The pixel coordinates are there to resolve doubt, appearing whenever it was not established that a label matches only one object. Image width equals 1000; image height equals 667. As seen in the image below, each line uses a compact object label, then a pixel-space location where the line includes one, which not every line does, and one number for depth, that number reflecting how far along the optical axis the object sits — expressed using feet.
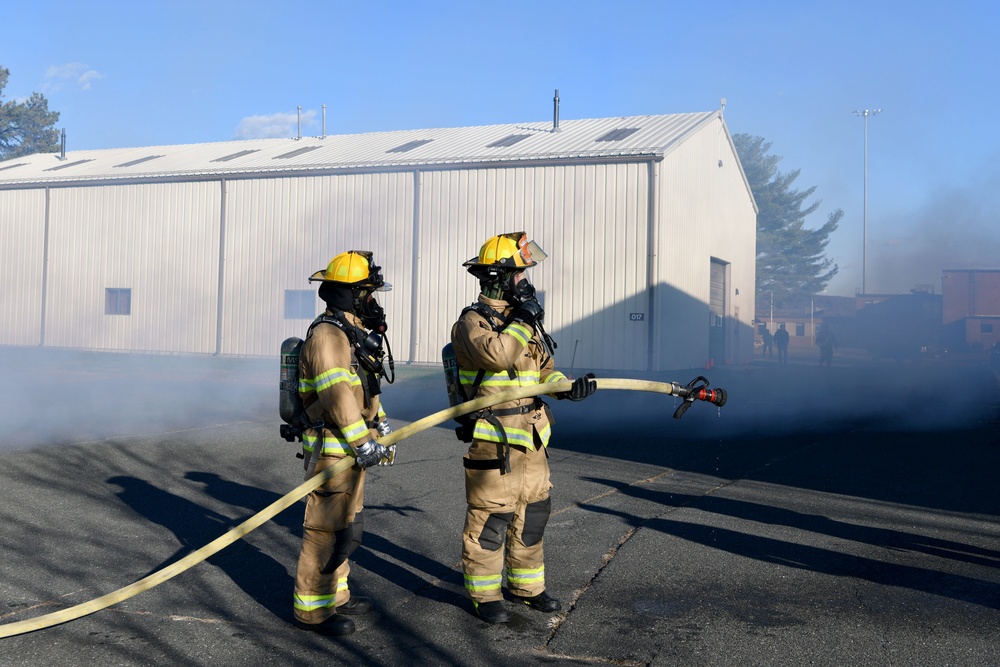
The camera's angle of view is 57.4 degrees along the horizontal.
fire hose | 13.93
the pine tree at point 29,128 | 196.85
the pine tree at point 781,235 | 246.47
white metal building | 73.26
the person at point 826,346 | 117.08
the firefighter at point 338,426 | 14.10
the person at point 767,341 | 146.30
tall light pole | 241.35
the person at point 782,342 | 117.60
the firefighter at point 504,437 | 14.66
